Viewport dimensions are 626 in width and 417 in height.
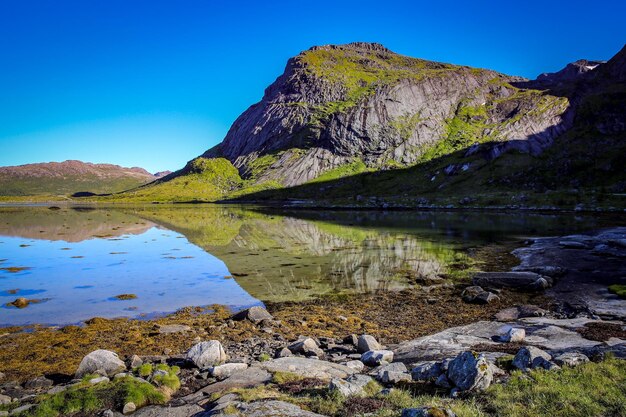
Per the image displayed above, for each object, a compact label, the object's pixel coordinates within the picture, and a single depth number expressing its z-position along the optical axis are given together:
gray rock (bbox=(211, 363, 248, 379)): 13.67
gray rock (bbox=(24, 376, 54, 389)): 13.82
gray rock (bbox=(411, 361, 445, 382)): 12.23
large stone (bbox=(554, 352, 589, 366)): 12.02
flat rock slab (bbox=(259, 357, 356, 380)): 13.35
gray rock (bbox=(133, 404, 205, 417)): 10.81
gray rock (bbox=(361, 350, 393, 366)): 14.79
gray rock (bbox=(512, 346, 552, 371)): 12.13
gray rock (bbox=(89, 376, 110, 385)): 12.48
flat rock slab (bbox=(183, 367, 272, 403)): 12.13
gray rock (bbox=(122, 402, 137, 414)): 10.91
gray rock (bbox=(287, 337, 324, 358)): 16.34
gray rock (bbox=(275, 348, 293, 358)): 15.98
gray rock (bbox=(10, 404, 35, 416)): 10.76
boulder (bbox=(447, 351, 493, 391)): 10.79
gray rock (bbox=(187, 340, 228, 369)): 14.74
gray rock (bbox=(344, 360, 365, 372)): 14.22
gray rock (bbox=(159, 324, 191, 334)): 20.31
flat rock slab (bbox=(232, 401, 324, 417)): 9.67
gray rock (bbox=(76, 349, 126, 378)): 14.02
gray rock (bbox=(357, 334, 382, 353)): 16.61
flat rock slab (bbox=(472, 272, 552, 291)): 28.36
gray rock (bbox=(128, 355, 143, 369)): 14.75
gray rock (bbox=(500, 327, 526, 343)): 16.50
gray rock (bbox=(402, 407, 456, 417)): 8.57
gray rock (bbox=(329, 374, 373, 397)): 10.87
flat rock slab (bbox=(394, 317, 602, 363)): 15.43
